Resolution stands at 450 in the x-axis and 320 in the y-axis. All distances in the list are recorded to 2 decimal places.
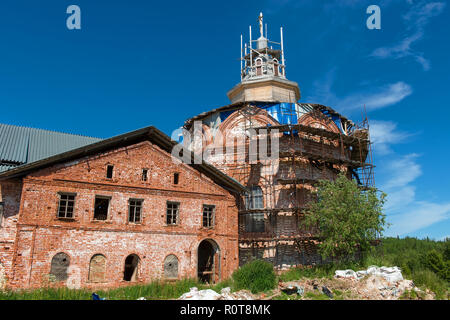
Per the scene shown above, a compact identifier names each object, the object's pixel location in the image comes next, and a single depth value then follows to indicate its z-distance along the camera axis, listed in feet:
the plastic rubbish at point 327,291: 54.02
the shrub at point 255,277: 56.44
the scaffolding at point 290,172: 78.95
